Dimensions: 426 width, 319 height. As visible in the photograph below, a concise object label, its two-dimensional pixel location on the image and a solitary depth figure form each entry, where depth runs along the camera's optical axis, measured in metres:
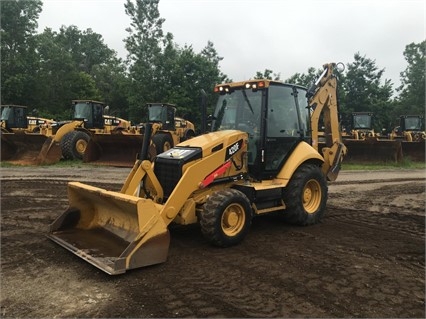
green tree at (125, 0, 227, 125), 33.75
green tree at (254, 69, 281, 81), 40.43
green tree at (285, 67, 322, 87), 43.88
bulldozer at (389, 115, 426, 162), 19.92
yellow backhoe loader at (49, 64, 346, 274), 4.82
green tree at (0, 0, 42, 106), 33.03
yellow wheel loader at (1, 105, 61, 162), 16.47
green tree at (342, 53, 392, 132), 37.53
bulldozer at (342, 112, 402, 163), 17.38
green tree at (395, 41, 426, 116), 46.72
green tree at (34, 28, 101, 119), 37.72
